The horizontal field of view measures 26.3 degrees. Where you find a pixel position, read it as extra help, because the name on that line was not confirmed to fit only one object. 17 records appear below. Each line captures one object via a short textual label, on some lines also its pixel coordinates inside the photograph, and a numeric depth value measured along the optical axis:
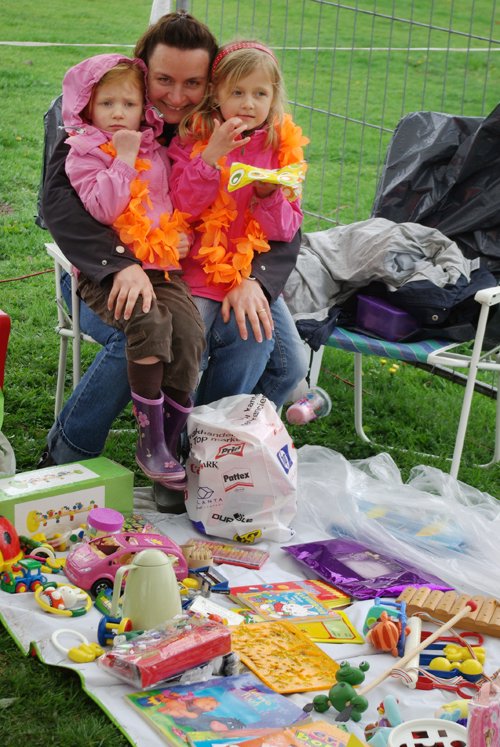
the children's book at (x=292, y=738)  2.09
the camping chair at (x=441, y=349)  3.28
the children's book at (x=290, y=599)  2.66
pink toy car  2.69
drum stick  2.32
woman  2.98
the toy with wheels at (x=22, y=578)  2.65
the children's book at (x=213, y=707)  2.17
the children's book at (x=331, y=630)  2.56
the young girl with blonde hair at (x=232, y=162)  2.99
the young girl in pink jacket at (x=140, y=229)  2.90
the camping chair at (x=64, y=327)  3.34
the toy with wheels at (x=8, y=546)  2.70
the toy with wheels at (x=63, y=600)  2.57
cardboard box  2.87
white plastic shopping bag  3.01
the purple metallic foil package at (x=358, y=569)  2.81
